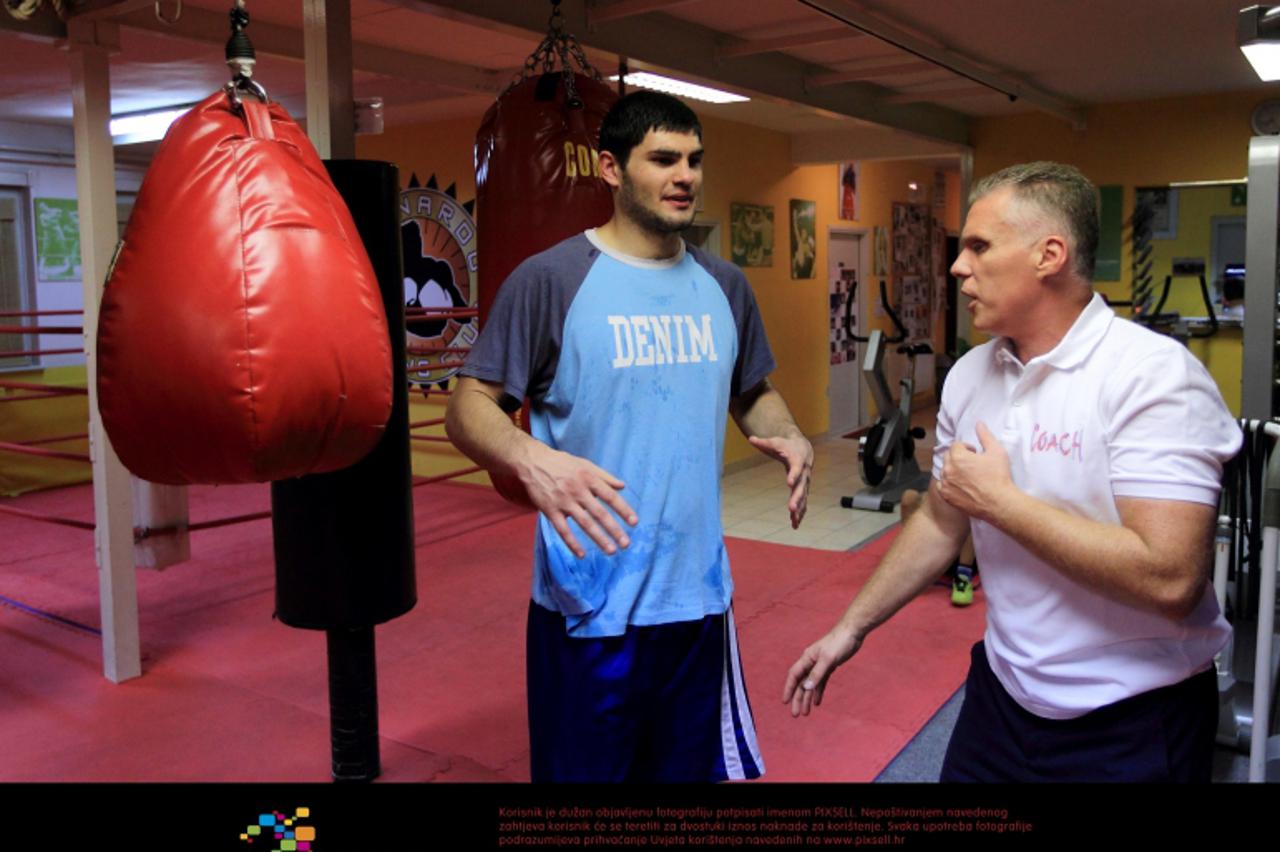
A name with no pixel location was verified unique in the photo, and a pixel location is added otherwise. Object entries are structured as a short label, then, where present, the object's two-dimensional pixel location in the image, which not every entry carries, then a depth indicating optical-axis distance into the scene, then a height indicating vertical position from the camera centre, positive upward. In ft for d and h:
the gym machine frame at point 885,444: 22.86 -2.61
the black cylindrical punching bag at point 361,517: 9.33 -1.64
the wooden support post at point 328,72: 9.61 +2.43
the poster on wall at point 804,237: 30.48 +2.66
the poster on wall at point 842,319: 33.06 +0.25
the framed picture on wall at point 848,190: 33.19 +4.37
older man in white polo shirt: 4.61 -0.82
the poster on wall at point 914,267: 36.78 +2.12
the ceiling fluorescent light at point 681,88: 20.49 +4.95
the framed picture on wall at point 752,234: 27.66 +2.55
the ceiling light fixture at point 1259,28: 8.70 +2.43
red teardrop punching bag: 4.55 +0.09
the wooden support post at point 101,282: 12.23 +0.69
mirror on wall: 25.25 +1.65
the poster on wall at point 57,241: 26.58 +2.55
